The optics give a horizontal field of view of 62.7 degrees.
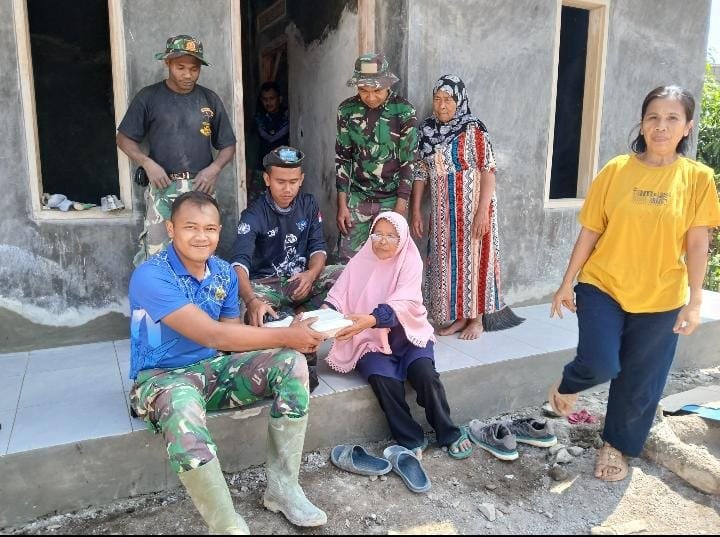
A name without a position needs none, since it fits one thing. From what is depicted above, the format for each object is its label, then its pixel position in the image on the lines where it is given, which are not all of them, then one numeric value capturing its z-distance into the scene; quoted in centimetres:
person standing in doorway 574
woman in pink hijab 301
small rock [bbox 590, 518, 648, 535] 251
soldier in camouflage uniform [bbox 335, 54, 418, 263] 393
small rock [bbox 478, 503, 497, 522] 258
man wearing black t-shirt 351
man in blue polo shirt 212
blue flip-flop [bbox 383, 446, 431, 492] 272
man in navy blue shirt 346
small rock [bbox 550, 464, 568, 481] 288
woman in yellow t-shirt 254
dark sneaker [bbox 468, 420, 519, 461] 302
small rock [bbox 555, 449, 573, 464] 303
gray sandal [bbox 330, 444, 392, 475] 282
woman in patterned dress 395
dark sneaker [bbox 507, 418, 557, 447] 316
